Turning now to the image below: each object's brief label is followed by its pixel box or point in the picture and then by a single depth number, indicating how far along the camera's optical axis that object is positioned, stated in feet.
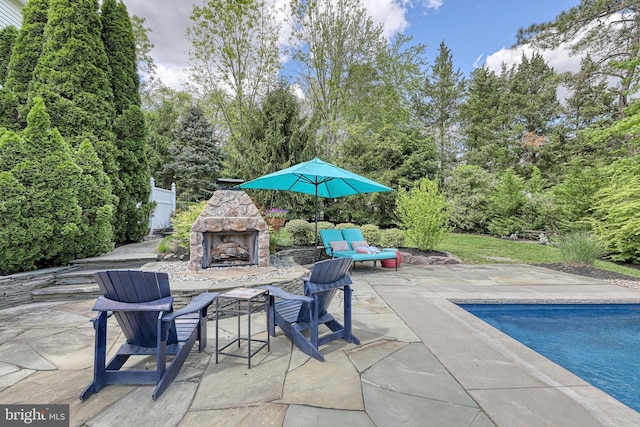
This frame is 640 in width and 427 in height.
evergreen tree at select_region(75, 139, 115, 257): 16.85
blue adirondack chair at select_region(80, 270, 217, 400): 6.70
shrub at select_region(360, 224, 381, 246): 26.63
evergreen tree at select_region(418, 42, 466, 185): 76.43
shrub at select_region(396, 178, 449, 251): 25.94
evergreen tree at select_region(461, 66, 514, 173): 72.28
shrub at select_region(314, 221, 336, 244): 26.40
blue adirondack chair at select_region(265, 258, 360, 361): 8.79
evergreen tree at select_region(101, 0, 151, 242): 23.54
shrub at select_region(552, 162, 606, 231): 32.50
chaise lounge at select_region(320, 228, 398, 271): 21.80
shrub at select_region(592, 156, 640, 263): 23.53
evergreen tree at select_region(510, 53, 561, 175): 69.05
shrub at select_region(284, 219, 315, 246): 25.35
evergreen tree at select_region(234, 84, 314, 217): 37.29
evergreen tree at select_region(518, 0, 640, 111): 37.96
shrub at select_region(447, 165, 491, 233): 48.01
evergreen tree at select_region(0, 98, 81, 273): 13.55
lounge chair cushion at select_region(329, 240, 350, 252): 22.51
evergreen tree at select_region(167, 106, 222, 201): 52.21
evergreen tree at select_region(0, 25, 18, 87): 21.88
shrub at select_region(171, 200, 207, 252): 19.49
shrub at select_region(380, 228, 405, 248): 26.55
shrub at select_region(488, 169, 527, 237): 42.50
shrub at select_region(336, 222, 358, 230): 27.34
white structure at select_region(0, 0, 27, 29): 25.67
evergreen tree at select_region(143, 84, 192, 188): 54.44
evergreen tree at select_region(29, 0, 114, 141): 19.36
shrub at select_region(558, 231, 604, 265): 23.25
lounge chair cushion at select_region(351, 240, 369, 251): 23.64
